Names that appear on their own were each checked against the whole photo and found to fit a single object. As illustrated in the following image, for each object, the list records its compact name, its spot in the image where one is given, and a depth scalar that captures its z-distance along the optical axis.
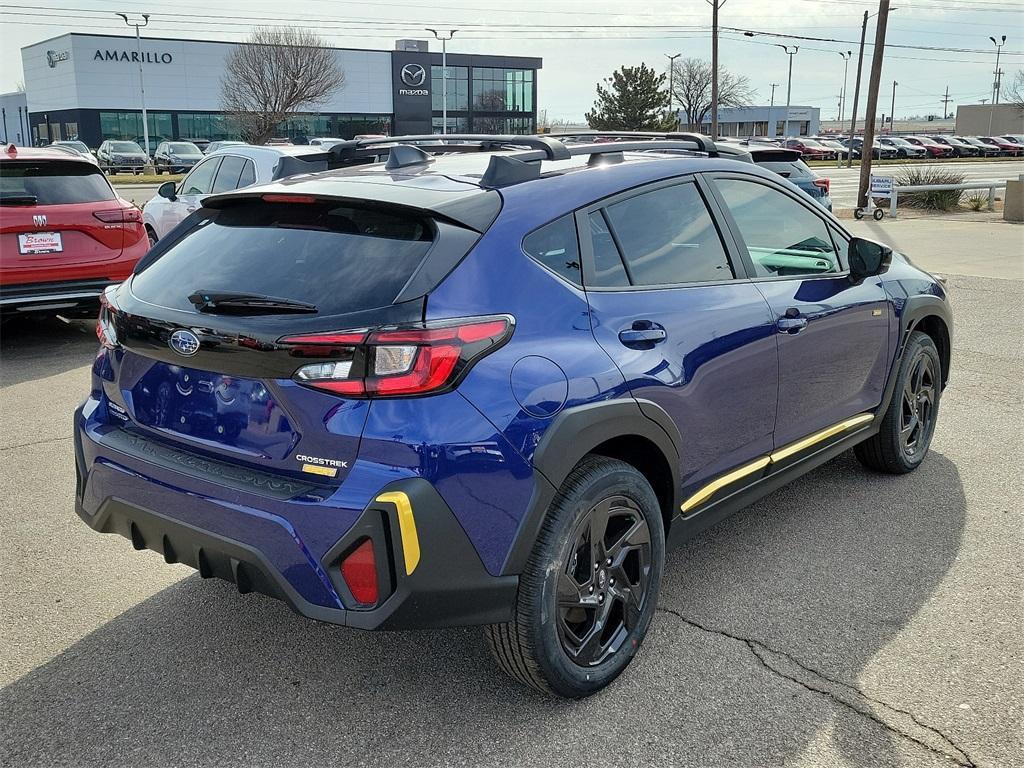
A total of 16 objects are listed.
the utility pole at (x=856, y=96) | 48.47
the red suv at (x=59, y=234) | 7.87
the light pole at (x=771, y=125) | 111.25
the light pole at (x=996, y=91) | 104.00
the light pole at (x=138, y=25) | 55.66
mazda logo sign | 78.50
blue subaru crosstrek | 2.59
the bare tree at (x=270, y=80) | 59.56
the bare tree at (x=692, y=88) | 85.25
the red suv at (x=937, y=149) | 63.66
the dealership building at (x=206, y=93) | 68.81
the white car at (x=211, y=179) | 9.69
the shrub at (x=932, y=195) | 23.95
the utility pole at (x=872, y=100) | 23.72
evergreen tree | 66.94
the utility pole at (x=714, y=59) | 40.78
